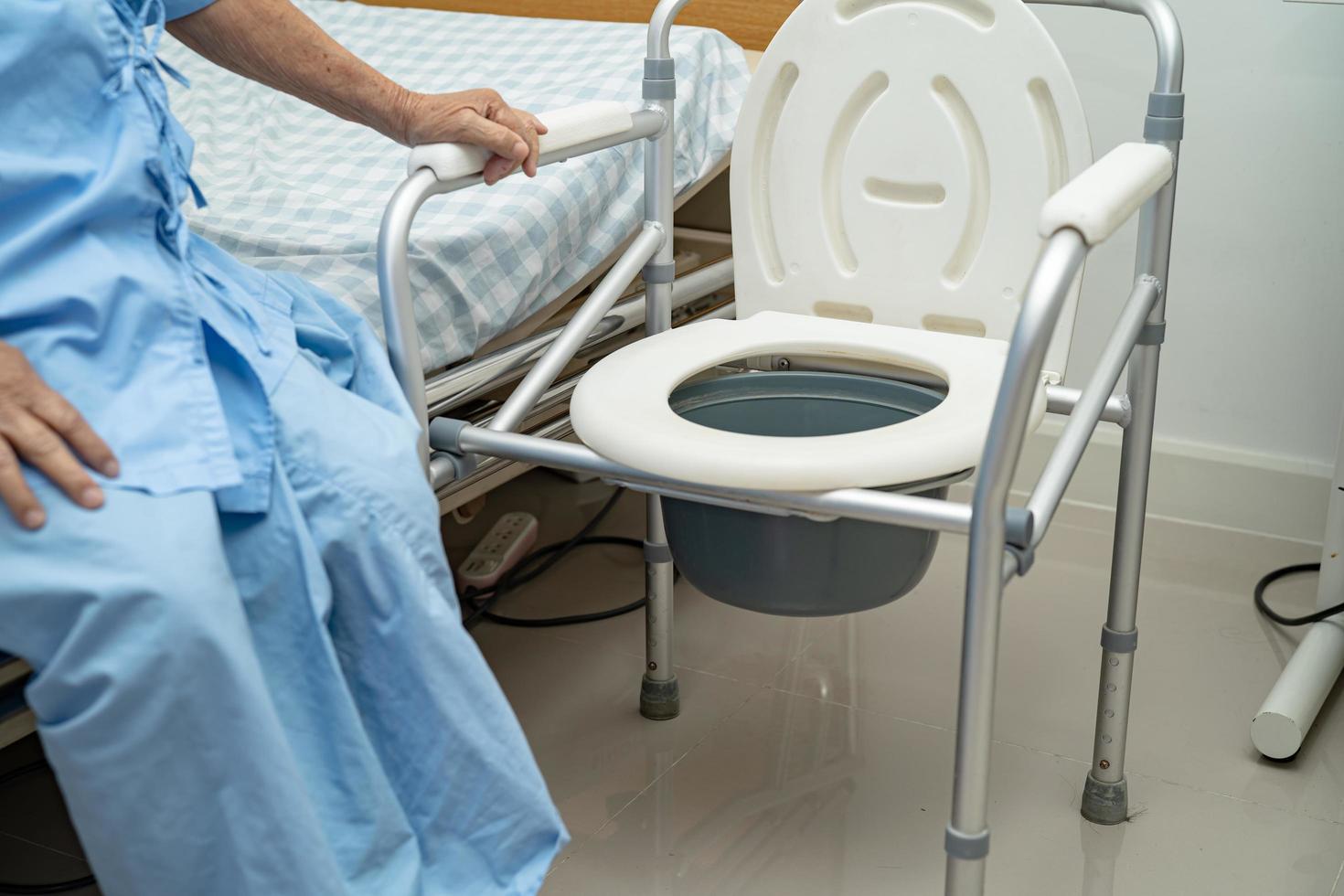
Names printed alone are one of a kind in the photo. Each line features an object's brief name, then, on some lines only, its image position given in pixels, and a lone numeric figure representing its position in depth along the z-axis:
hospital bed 1.33
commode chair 1.06
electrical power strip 1.89
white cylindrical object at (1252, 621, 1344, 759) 1.51
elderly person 0.78
